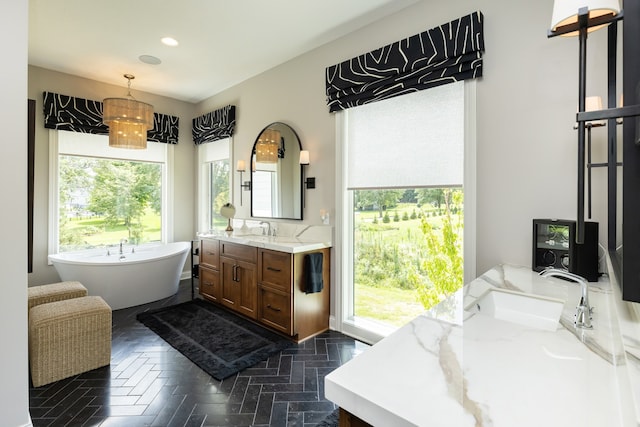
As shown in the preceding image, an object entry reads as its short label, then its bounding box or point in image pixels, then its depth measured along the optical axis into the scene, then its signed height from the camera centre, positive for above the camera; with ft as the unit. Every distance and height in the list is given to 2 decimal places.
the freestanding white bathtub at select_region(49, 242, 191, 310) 12.19 -2.49
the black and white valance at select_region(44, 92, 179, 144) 13.30 +4.25
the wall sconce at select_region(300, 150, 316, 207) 11.35 +1.78
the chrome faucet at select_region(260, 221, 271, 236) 12.96 -0.66
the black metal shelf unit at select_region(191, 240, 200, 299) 14.50 -2.67
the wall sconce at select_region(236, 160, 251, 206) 13.67 +1.84
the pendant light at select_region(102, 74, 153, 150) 11.28 +3.35
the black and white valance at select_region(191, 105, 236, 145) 14.92 +4.39
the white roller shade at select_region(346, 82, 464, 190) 8.13 +2.03
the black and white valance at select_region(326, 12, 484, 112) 7.57 +3.98
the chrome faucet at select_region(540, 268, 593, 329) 3.82 -1.21
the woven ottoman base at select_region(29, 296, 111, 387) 7.63 -3.16
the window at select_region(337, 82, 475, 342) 8.19 +0.26
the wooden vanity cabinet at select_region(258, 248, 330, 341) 9.84 -2.75
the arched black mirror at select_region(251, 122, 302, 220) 11.97 +1.56
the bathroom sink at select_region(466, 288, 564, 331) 4.73 -1.47
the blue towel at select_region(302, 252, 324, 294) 9.88 -1.88
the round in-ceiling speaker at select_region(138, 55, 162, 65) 12.18 +5.94
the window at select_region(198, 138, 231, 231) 16.51 +1.62
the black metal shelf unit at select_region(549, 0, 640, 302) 1.97 +0.44
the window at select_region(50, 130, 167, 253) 14.05 +0.95
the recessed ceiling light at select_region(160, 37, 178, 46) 10.75 +5.88
